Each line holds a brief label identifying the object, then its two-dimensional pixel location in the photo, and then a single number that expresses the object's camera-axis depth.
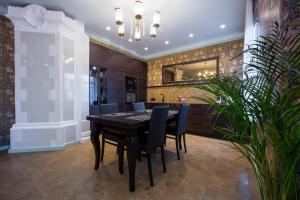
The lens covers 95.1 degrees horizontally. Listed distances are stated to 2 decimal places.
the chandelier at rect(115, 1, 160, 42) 2.15
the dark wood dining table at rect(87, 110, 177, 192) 1.58
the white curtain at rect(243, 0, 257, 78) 2.18
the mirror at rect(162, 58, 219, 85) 4.27
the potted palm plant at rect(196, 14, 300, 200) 0.60
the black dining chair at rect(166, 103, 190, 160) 2.44
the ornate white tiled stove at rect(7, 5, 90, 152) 2.72
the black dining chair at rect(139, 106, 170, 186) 1.70
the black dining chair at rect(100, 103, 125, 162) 1.90
